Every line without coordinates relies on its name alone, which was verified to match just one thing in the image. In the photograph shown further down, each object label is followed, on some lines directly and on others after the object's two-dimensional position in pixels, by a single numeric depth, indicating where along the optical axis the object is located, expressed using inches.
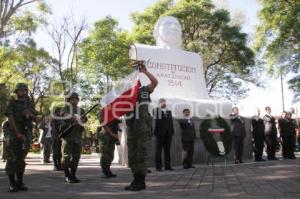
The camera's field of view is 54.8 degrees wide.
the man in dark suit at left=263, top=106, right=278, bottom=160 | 359.4
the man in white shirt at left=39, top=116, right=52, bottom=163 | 377.5
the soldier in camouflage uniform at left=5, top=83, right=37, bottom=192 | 187.3
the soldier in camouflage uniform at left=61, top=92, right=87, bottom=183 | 213.5
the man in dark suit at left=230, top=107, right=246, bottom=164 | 330.4
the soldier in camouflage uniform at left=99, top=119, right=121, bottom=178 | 238.7
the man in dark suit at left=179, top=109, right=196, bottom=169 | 296.5
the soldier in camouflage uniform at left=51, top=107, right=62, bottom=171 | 298.8
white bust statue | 347.7
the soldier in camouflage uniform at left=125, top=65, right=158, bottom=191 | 175.9
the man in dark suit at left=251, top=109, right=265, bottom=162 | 350.7
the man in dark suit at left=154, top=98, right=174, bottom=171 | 286.2
